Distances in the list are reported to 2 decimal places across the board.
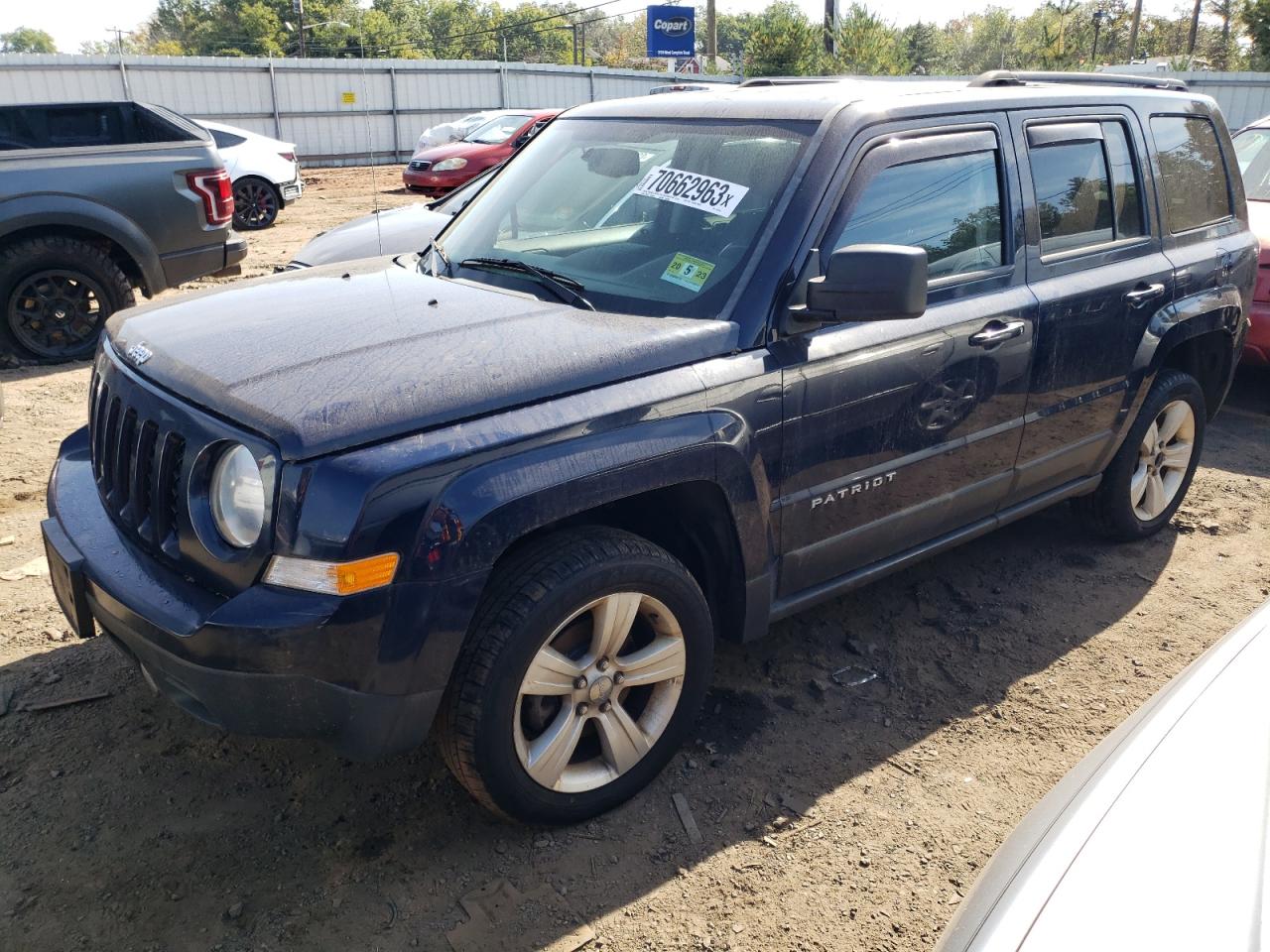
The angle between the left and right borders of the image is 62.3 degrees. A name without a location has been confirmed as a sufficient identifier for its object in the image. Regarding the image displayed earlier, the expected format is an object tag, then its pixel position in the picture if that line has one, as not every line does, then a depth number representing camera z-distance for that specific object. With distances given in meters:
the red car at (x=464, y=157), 16.78
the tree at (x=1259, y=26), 30.98
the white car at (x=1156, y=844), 1.52
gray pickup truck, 6.89
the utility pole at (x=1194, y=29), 55.65
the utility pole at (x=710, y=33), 38.19
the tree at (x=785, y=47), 33.94
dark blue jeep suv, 2.37
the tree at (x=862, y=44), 38.31
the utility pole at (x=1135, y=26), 54.94
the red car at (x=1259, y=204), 6.52
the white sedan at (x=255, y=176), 13.70
